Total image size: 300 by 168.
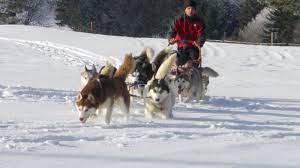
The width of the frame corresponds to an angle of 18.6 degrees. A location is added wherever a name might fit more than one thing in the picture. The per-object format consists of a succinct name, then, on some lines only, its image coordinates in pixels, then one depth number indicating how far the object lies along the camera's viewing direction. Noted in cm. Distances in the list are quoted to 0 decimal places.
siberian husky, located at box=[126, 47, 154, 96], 1405
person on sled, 1515
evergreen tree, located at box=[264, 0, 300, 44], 6516
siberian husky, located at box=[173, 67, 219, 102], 1458
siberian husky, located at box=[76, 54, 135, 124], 1012
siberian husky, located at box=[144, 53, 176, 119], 1168
